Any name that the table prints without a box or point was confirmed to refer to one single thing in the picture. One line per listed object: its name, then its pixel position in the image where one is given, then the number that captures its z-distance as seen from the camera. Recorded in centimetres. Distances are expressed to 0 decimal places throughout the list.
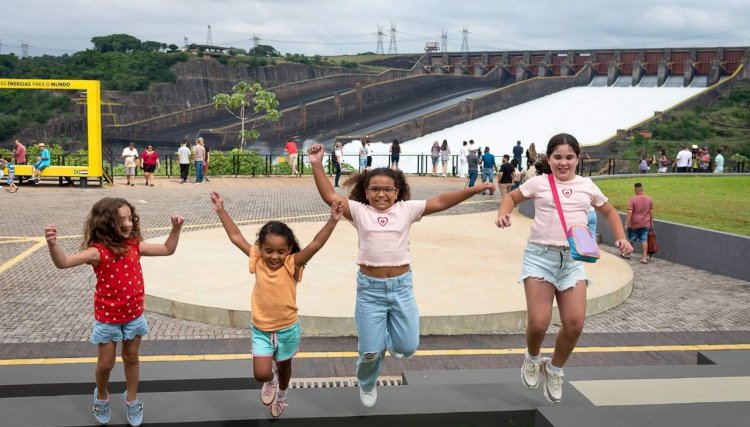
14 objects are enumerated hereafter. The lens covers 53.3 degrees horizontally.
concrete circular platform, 762
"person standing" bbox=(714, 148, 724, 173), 3008
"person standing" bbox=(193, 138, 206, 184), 2422
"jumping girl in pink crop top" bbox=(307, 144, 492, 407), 435
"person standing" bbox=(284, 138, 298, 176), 2739
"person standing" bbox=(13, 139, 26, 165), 2370
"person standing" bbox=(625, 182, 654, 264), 1216
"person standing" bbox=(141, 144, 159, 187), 2384
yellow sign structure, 2322
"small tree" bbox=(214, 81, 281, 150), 4284
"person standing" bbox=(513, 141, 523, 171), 2514
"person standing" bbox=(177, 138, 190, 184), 2454
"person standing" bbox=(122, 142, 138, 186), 2412
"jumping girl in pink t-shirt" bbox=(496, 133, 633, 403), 459
